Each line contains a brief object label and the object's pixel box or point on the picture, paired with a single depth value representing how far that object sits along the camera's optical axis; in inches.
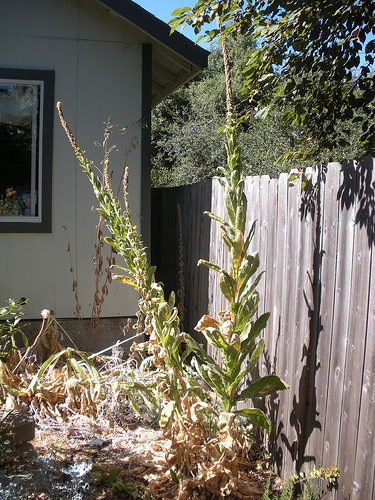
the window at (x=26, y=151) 188.5
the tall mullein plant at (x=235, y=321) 105.9
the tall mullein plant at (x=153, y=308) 113.2
